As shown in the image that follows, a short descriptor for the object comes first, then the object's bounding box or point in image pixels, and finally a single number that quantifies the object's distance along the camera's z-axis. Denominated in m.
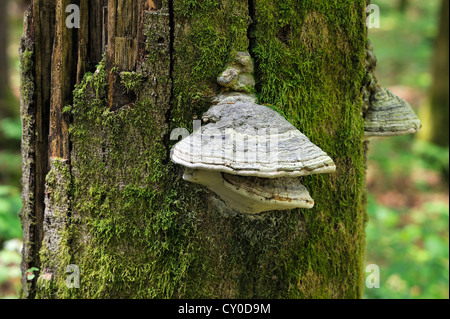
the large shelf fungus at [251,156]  1.63
